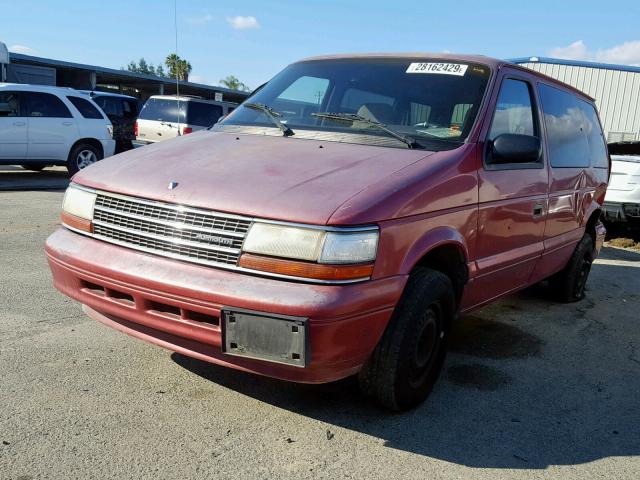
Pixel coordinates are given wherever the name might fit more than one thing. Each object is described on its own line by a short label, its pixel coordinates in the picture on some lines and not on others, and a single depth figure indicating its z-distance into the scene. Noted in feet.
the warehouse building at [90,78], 78.64
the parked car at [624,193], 28.35
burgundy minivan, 8.35
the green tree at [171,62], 194.43
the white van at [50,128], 36.52
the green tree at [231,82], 342.64
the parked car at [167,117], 47.78
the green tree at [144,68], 348.32
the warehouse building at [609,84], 62.39
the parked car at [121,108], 58.49
